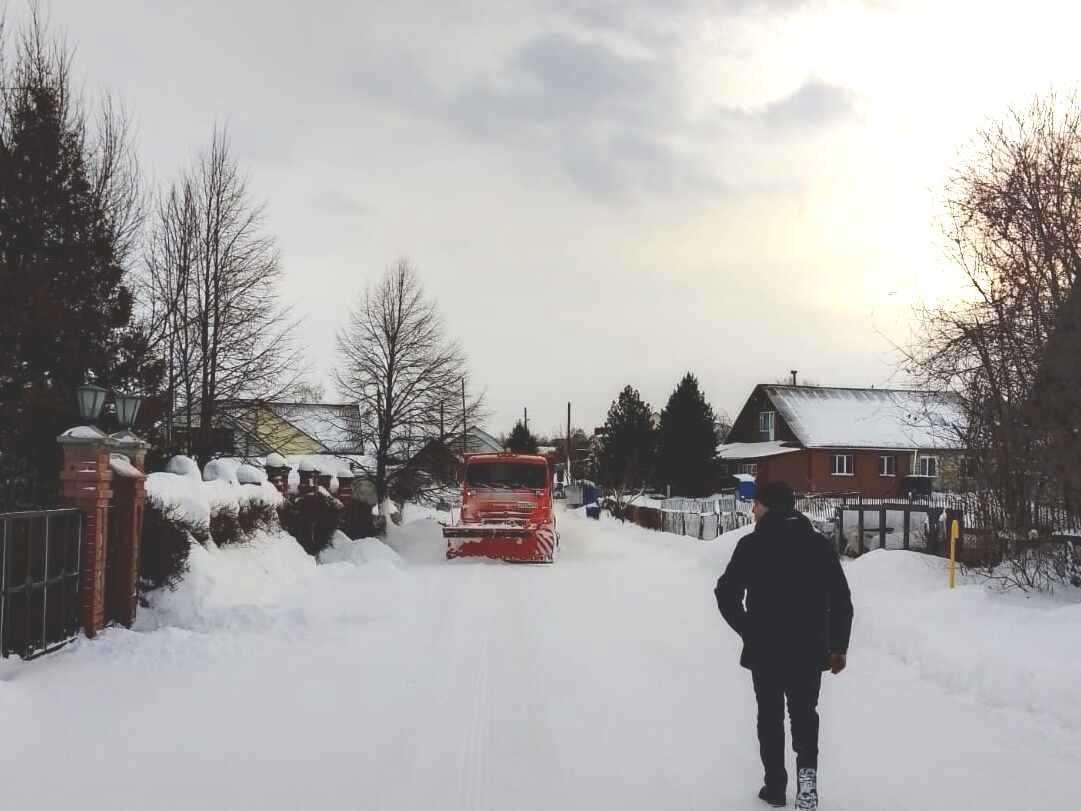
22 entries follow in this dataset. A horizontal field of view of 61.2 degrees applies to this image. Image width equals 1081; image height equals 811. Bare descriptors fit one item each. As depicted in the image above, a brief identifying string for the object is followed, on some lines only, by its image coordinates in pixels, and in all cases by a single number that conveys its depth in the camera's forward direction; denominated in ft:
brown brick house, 169.58
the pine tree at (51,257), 50.49
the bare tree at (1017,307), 36.42
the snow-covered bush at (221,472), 54.60
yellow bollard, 37.60
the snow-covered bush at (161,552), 36.14
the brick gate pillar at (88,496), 30.81
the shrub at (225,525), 46.65
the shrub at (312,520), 63.67
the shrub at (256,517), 50.98
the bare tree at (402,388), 106.83
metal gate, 25.58
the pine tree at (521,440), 258.06
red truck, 70.69
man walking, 16.31
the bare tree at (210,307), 78.54
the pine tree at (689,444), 159.33
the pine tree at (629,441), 181.88
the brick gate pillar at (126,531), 33.42
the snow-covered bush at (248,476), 58.13
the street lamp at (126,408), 36.06
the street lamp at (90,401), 32.50
